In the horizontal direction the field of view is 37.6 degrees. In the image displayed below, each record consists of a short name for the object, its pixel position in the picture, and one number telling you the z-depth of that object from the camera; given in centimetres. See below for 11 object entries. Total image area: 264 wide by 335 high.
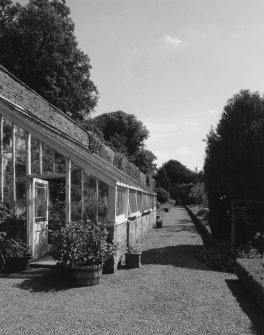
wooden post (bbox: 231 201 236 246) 1184
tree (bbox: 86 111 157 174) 4753
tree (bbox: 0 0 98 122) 2777
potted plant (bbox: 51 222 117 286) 783
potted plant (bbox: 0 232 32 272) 879
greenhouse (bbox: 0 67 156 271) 932
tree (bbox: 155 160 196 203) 7181
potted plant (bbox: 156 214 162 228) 2339
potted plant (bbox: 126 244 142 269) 984
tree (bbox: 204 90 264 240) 1158
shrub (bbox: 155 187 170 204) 5521
